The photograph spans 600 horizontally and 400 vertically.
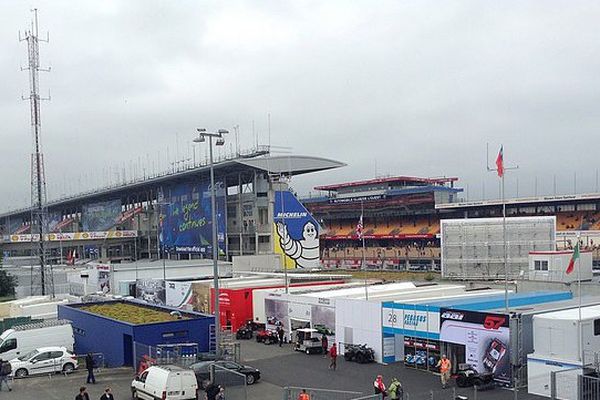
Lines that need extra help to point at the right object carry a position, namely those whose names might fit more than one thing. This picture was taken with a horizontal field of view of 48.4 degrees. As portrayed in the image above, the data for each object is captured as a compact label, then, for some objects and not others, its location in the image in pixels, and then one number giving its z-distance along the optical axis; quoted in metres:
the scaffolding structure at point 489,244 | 52.28
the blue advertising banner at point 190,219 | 83.56
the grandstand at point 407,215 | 86.19
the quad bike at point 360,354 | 26.72
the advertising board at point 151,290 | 47.12
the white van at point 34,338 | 26.36
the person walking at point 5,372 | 21.93
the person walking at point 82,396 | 16.31
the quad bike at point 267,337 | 32.38
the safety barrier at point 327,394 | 19.33
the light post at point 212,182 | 22.38
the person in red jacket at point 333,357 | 25.19
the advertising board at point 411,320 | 24.81
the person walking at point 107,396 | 16.20
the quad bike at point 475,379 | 21.62
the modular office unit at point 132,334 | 25.02
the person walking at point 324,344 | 29.05
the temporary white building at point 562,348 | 19.55
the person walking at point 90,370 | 22.70
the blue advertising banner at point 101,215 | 117.75
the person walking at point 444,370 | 22.03
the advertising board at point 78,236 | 90.65
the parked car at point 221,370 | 21.50
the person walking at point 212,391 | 18.05
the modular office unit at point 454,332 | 22.28
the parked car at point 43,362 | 24.33
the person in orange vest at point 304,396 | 16.75
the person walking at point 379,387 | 19.02
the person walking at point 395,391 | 18.67
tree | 70.44
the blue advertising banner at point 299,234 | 72.00
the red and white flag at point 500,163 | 24.48
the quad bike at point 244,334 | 34.03
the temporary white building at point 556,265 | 37.94
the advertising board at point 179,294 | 42.62
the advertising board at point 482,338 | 22.08
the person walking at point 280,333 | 32.09
